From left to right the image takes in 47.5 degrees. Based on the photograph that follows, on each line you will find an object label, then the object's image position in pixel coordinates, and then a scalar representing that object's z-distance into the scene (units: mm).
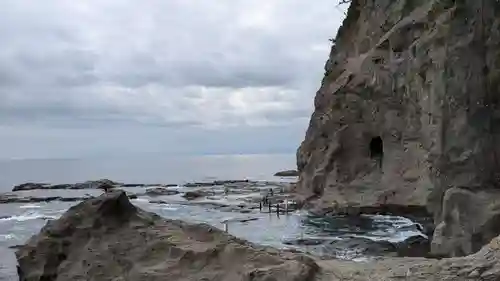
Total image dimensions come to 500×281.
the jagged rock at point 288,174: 145838
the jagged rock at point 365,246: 22828
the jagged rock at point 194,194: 67062
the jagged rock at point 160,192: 76781
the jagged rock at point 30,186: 102388
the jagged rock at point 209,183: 99562
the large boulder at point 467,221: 16875
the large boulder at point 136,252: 8680
